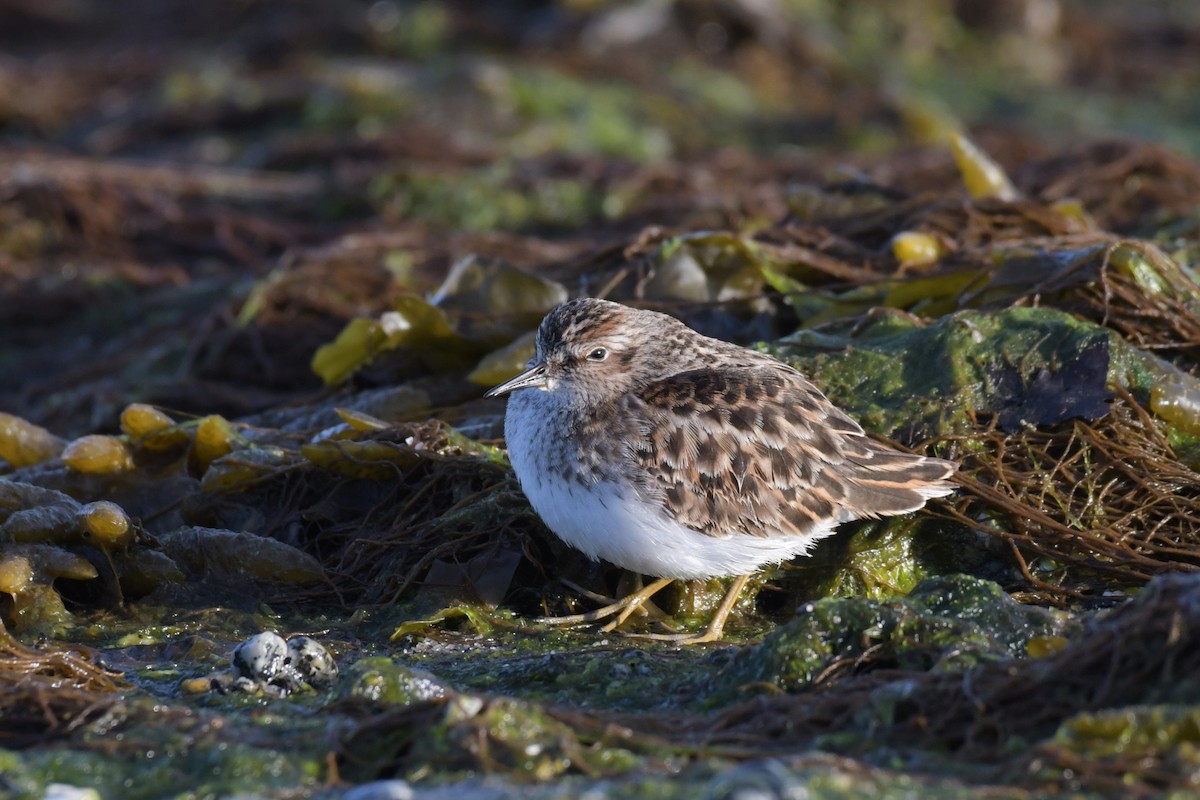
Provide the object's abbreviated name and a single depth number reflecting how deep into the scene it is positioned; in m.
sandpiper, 9.20
